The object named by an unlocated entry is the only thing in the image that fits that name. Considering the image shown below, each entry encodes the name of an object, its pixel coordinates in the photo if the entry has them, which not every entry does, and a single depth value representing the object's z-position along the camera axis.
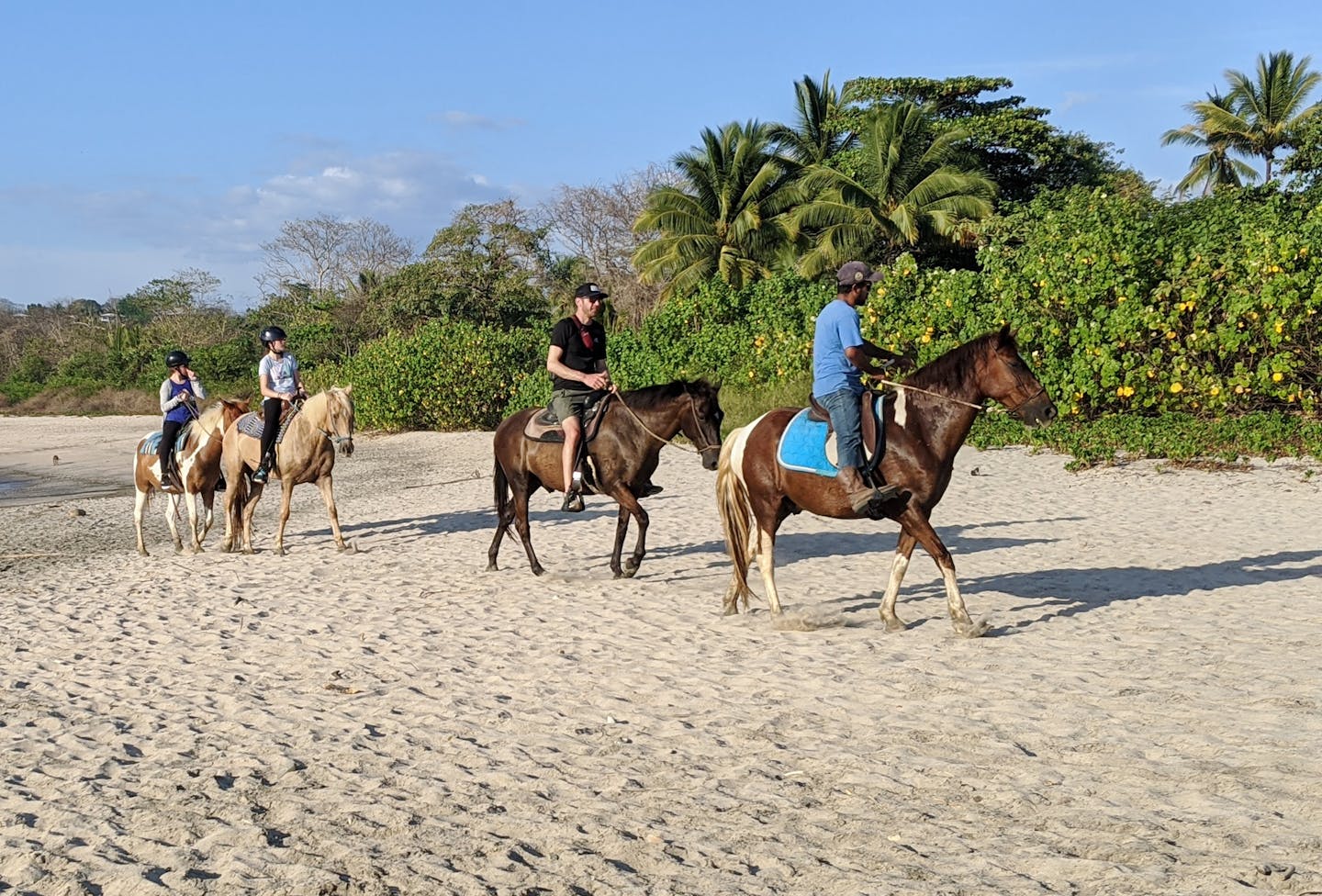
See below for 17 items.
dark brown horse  10.05
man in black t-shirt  10.46
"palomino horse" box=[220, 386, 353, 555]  12.82
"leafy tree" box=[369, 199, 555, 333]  46.16
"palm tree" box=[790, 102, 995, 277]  35.78
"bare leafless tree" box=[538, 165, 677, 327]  52.00
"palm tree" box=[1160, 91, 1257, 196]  48.66
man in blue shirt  8.20
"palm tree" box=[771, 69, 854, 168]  41.97
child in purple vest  13.33
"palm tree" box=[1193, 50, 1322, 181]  46.34
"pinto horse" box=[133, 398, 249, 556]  13.34
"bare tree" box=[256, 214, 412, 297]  65.81
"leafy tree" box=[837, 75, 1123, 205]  40.56
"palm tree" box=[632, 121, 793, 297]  38.88
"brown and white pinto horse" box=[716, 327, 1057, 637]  8.16
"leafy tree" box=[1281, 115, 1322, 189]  38.53
